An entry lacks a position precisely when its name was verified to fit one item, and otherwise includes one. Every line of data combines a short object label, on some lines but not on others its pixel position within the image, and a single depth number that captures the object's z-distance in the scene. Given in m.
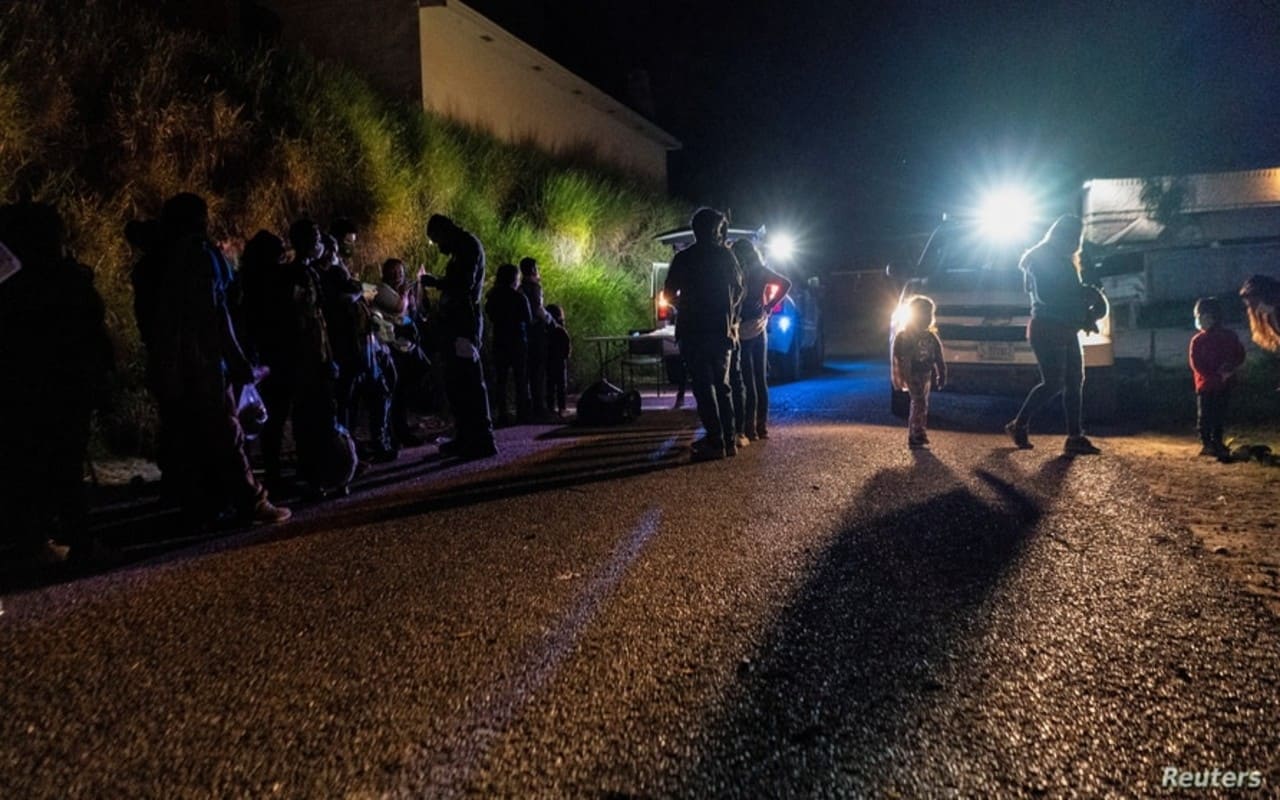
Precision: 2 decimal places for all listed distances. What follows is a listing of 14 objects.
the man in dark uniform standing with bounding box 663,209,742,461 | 7.63
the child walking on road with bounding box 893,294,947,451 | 8.30
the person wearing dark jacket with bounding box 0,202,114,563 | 4.73
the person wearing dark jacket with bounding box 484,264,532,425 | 10.37
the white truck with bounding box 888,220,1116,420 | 9.91
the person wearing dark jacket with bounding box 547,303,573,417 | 11.84
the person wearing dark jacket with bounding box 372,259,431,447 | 8.34
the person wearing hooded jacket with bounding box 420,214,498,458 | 7.85
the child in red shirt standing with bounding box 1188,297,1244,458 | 7.47
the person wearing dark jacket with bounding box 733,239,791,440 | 8.61
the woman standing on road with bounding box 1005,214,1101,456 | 7.84
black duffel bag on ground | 10.79
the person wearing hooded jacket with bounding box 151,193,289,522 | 5.25
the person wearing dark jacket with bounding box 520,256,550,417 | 11.16
